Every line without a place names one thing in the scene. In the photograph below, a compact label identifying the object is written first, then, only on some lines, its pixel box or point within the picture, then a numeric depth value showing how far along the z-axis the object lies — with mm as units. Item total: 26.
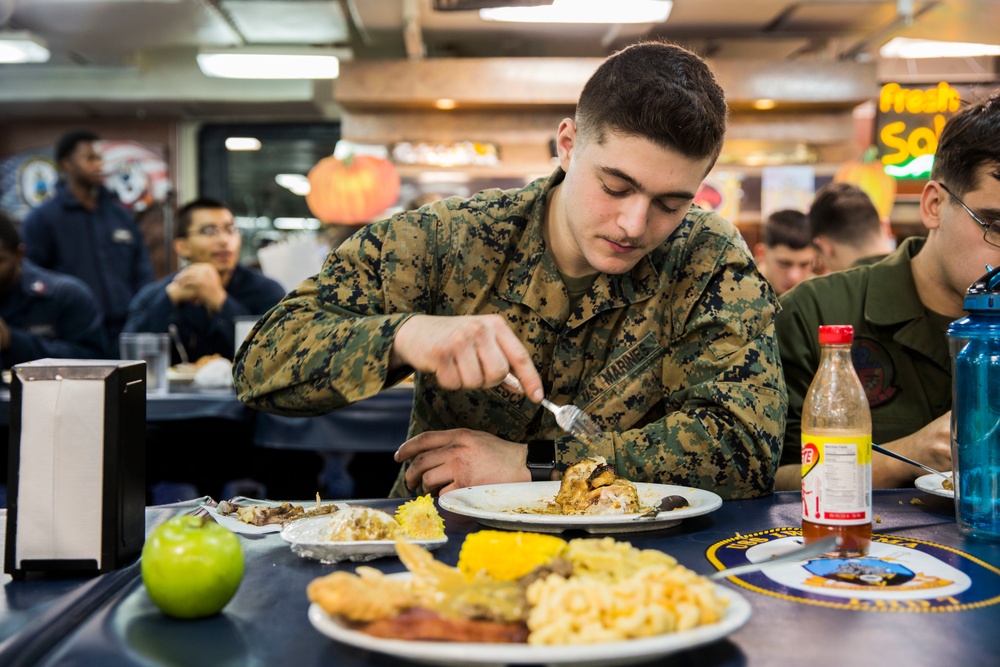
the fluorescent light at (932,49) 7551
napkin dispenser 1104
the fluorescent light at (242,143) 9461
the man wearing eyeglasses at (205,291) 4527
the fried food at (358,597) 826
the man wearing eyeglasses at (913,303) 1855
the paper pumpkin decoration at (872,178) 6941
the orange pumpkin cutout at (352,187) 6879
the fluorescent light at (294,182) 9703
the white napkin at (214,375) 3732
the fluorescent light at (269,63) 8023
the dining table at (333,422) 3479
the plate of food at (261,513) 1314
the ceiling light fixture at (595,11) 5219
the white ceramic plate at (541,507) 1238
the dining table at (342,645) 840
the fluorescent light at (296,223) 9906
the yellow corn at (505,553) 925
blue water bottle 1254
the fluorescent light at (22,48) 7594
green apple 937
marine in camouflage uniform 1573
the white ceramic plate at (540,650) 749
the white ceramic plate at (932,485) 1448
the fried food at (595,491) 1321
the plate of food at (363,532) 1126
